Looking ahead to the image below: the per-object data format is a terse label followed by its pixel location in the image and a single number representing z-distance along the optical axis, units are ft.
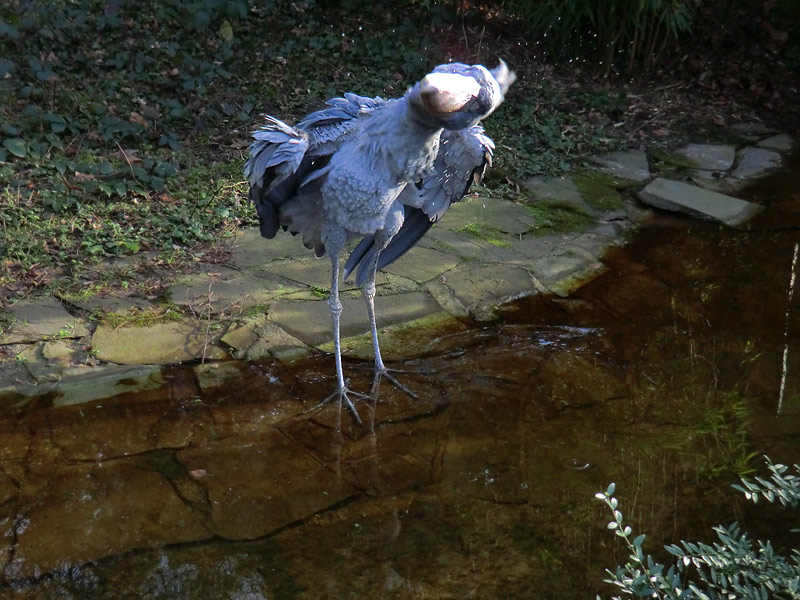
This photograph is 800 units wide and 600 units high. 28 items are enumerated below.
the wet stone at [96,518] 8.78
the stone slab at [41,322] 12.09
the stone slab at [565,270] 14.73
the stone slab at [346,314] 12.96
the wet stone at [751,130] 21.50
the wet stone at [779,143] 20.83
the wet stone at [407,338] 12.82
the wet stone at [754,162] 19.34
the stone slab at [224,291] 13.19
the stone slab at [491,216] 16.60
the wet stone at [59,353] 11.69
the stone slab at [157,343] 11.98
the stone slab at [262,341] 12.39
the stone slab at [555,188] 18.04
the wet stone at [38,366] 11.40
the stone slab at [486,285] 14.07
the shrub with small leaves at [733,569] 6.05
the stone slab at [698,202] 17.19
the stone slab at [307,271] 14.26
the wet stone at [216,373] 11.66
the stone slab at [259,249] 14.64
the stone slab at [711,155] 19.74
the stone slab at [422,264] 14.74
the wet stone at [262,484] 9.46
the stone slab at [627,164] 19.20
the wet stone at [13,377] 11.13
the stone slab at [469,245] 15.49
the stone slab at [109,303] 12.87
